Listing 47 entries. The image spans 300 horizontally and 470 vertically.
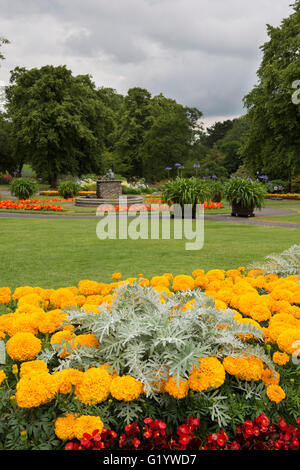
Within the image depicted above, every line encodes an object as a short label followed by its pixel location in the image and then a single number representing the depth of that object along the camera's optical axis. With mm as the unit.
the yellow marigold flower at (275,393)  1588
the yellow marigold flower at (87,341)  1939
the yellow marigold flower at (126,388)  1520
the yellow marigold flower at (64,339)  1900
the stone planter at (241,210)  15047
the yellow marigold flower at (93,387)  1536
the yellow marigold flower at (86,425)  1419
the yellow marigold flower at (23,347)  1841
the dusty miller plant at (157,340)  1669
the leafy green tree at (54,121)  36938
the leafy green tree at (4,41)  25881
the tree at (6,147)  44562
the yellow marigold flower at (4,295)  2635
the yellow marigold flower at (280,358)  1781
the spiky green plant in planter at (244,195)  14781
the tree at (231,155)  61969
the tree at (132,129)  52062
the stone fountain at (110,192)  23369
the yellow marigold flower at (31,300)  2621
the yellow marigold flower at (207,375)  1574
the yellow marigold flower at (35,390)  1446
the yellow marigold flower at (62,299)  2625
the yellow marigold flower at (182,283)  2949
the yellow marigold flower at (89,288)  2996
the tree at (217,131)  86188
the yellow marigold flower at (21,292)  2873
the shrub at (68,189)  26641
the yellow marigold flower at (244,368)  1693
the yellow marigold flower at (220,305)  2303
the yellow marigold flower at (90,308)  2170
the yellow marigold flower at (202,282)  3223
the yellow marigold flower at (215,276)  3385
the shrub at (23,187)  22469
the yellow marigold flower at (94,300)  2588
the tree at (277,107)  22672
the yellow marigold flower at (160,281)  3041
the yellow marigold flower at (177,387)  1541
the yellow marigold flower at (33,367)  1682
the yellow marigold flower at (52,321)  2143
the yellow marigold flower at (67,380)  1573
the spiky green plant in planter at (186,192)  13852
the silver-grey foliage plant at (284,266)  3875
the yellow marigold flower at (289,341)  1862
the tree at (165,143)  48500
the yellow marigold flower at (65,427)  1428
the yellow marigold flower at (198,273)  3404
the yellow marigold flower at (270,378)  1727
